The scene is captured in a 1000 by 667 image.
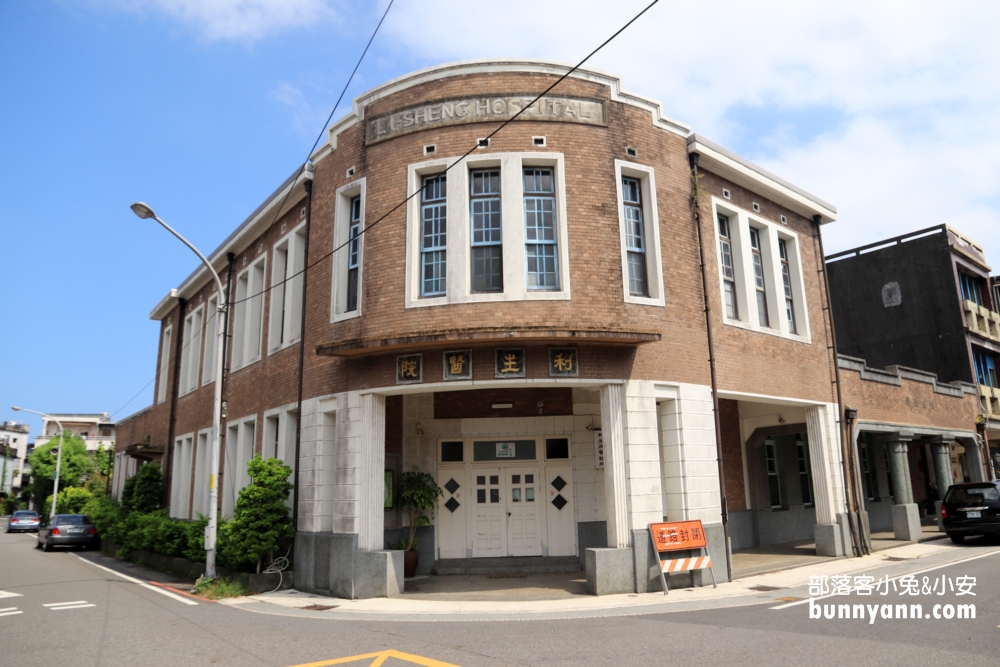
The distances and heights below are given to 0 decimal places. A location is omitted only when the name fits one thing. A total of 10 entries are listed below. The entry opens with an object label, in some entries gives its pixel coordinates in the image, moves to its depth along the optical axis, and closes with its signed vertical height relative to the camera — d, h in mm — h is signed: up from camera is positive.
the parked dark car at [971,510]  17172 -1019
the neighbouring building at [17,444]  95250 +7497
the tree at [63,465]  57344 +2468
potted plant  14453 -349
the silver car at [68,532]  26211 -1503
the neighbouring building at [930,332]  24172 +6000
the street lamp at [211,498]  14078 -172
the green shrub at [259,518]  13859 -614
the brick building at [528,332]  12633 +3007
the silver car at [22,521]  41781 -1645
